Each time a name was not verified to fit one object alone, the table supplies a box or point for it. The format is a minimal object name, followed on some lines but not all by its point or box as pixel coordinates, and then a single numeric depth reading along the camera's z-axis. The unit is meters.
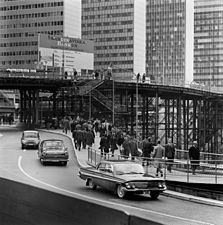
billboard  94.23
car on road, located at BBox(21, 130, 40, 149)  40.00
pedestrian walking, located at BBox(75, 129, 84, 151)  35.28
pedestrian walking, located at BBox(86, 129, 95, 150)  34.81
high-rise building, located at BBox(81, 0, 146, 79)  178.00
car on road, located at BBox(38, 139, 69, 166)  29.06
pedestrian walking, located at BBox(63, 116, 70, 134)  52.83
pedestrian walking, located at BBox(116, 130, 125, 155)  33.30
